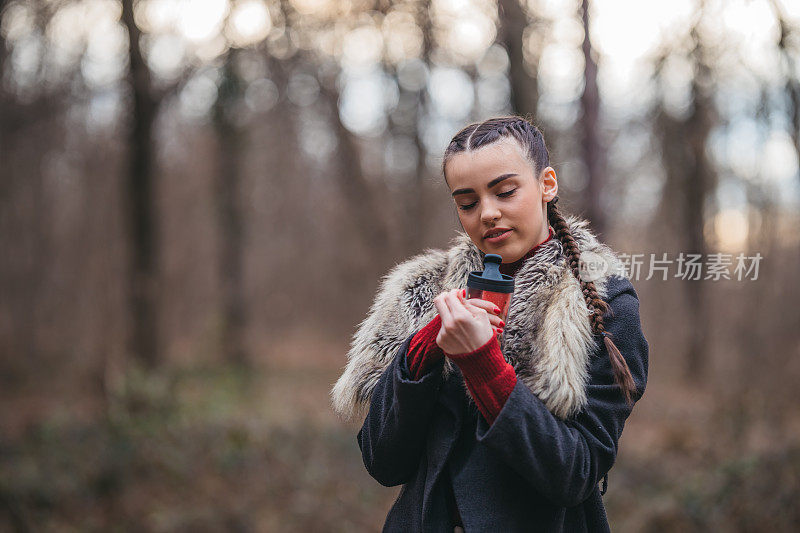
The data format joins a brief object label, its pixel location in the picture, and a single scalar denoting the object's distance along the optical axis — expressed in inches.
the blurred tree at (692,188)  419.8
